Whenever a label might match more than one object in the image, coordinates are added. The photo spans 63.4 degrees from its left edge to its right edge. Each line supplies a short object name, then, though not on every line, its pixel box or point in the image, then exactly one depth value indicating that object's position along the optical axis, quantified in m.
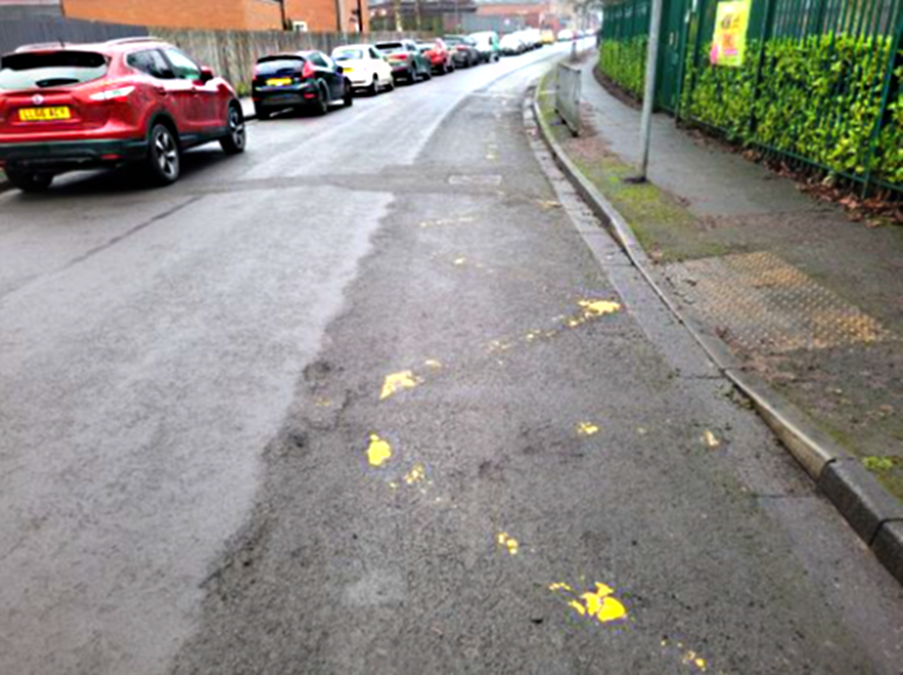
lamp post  8.51
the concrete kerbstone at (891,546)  2.62
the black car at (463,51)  40.81
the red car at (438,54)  34.78
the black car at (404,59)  28.98
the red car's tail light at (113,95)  8.88
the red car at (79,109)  8.86
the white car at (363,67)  23.92
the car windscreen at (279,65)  17.61
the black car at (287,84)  17.58
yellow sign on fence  10.84
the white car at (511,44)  59.03
